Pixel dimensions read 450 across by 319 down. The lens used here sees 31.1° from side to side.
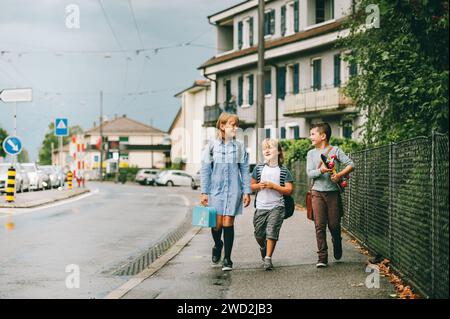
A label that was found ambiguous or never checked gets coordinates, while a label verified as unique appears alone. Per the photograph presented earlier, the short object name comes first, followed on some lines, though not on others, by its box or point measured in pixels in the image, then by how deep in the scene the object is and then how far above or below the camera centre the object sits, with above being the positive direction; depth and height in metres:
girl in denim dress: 9.52 -0.22
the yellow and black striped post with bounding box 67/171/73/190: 38.56 -0.86
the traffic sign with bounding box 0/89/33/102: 23.56 +1.90
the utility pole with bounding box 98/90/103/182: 88.69 +5.81
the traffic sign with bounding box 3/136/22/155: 25.42 +0.47
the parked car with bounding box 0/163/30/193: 35.33 -0.86
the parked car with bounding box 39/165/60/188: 48.44 -0.93
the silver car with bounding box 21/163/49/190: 42.62 -0.85
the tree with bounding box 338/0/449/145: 7.54 +1.16
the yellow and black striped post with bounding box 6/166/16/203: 24.39 -0.78
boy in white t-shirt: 9.56 -0.36
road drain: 9.73 -1.36
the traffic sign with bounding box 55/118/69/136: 35.44 +1.46
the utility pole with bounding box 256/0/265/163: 24.59 +2.40
